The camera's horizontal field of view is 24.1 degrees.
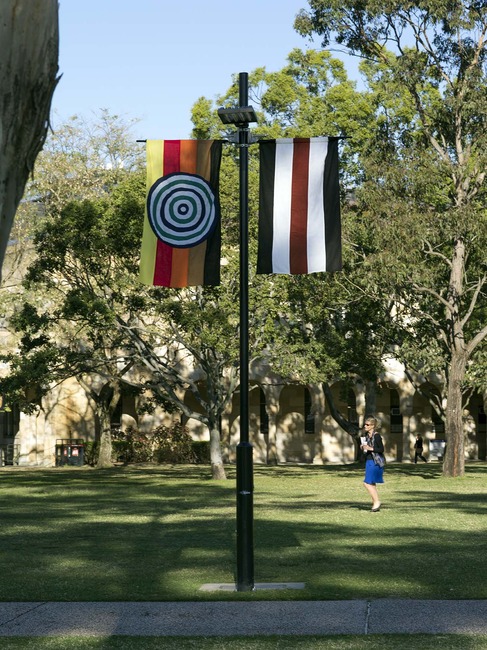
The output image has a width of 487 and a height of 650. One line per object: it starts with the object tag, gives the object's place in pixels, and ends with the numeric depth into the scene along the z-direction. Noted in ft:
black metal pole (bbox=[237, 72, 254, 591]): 36.63
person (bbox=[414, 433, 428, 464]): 175.63
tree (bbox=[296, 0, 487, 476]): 118.52
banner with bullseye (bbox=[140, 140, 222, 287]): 38.22
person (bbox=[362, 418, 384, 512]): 65.31
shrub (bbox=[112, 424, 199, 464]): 177.17
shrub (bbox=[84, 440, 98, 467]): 174.40
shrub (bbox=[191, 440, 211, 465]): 177.47
